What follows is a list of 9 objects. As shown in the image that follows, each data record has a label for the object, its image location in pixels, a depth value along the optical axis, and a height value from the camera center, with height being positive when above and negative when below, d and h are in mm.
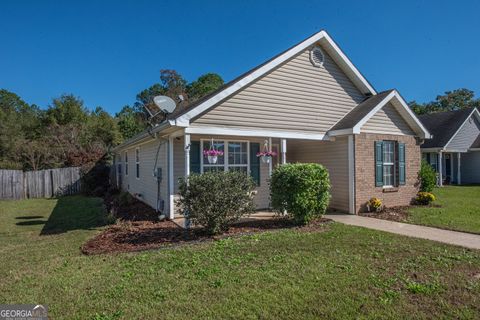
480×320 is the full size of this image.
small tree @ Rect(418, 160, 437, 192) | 11797 -821
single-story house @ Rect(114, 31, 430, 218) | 9023 +984
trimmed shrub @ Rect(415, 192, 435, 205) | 11094 -1500
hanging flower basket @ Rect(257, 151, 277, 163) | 9484 +168
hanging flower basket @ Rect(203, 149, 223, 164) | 8227 +161
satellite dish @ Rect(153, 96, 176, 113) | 9883 +1983
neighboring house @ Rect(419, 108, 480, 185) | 20938 +924
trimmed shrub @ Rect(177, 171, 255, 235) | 6637 -889
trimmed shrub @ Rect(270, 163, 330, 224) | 7625 -818
